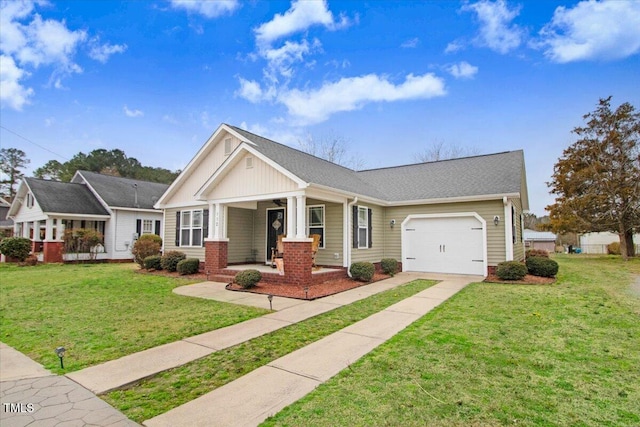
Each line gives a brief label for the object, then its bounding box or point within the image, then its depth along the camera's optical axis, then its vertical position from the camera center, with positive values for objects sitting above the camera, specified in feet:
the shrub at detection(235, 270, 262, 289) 32.48 -4.29
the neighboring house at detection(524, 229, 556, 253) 129.90 -2.97
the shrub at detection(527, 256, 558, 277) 37.91 -3.83
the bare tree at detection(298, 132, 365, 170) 98.84 +26.28
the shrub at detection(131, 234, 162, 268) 51.47 -2.20
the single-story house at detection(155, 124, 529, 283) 36.63 +3.03
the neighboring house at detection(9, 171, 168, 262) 63.77 +4.52
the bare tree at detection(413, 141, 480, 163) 101.04 +25.30
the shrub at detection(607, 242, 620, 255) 93.66 -4.39
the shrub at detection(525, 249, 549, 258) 49.52 -3.04
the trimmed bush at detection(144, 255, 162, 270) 47.03 -3.84
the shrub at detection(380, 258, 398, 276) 42.21 -4.01
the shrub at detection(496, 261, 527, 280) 35.65 -4.02
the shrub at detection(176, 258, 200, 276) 42.65 -4.10
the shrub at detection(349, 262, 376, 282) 36.81 -4.09
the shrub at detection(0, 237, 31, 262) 60.70 -2.30
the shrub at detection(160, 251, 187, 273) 45.17 -3.46
